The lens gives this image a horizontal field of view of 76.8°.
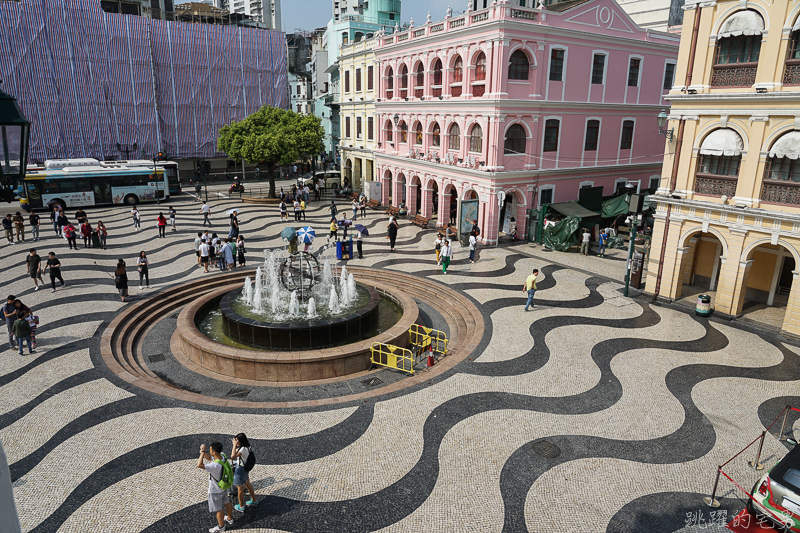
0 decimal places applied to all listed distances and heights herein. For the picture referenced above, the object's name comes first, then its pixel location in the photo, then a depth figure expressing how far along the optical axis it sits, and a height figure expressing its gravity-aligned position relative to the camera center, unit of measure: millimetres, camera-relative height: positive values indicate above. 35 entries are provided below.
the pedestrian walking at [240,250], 23781 -5162
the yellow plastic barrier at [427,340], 16047 -6477
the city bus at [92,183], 35500 -3519
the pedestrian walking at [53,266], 20203 -5194
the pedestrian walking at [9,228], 26672 -4948
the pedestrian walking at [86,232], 26172 -4951
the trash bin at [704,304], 18688 -5679
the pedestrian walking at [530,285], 18562 -5088
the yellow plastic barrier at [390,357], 15031 -6478
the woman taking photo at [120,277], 18797 -5178
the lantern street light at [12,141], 5074 -88
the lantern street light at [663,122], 19409 +869
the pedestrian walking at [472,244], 25094 -4945
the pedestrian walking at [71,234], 25891 -5004
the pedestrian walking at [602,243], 27406 -5190
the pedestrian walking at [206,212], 32672 -4762
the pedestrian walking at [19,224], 27047 -4770
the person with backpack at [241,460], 8656 -5404
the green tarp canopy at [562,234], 27547 -4868
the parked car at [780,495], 8312 -5712
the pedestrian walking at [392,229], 27422 -4706
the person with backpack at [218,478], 8180 -5429
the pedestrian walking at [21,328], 14555 -5507
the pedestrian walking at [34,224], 27264 -4808
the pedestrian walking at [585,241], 27266 -5085
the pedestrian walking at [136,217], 30531 -4837
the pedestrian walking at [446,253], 23047 -4990
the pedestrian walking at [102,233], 26544 -5045
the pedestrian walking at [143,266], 20422 -5153
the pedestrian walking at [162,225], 29000 -4997
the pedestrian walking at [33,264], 20031 -5053
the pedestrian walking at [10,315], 15062 -5312
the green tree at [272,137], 39656 +42
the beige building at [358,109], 42875 +2630
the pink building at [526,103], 27609 +2371
